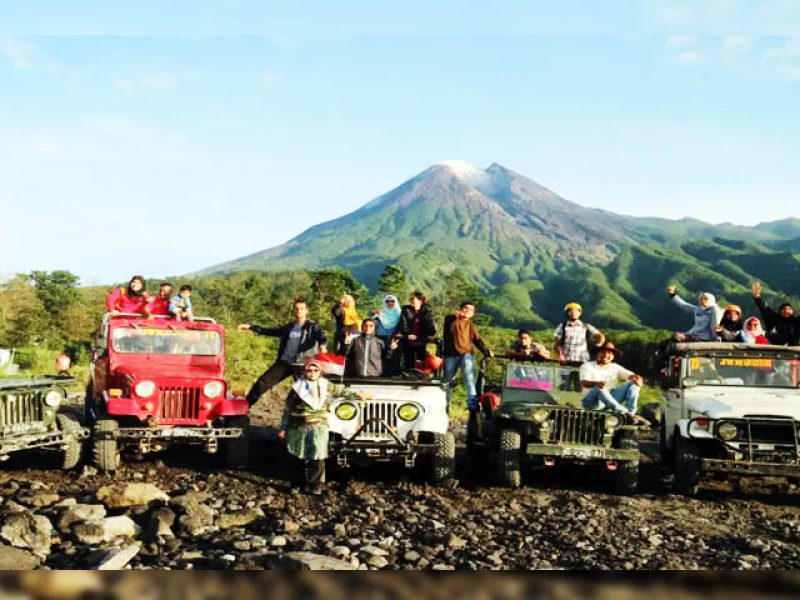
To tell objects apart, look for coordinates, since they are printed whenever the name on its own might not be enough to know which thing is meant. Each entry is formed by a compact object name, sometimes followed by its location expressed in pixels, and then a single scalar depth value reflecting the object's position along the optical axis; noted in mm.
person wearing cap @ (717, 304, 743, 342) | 11641
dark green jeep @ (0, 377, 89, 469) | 9242
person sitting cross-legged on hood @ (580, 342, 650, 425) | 9797
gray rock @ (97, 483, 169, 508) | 7961
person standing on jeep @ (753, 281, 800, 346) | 11594
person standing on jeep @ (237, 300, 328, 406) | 11156
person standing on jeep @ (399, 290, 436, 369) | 11344
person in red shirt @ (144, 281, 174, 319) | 11555
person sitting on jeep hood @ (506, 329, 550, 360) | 10867
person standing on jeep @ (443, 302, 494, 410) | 11258
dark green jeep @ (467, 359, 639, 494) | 9047
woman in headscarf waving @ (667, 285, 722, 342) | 11602
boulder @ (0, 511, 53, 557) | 6352
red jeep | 9727
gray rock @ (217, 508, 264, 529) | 7375
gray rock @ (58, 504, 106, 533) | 6969
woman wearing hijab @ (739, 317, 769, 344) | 11697
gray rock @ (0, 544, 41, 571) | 5344
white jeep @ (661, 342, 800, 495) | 8781
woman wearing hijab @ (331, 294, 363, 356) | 11328
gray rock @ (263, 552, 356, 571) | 5098
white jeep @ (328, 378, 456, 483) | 9156
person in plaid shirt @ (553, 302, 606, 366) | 11047
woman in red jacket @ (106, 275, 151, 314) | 11586
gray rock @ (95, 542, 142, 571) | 5502
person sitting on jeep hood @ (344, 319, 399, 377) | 10508
